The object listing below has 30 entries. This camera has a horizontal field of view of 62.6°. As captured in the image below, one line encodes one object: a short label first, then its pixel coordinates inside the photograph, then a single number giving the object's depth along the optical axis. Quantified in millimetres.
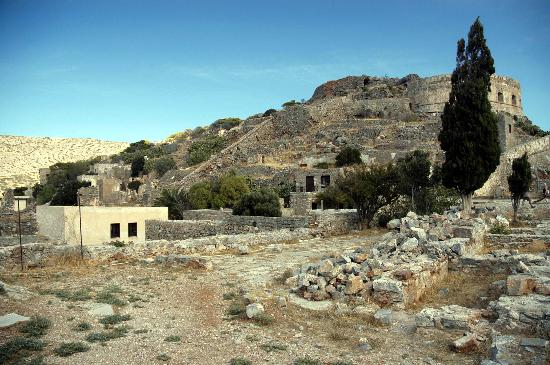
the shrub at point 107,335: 6246
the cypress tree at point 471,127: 18000
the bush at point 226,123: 69588
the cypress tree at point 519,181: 18636
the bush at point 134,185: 46750
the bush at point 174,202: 32125
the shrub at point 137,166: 54125
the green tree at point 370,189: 19797
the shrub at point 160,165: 50562
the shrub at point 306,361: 5680
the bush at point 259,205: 24661
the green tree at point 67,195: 40094
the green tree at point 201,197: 31234
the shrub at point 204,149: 49250
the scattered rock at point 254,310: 7504
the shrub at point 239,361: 5632
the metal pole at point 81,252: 12620
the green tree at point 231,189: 31511
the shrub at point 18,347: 5441
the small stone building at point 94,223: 17797
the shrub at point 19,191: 49000
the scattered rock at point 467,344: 6082
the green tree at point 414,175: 19734
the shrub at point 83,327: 6621
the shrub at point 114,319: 7032
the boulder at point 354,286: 8609
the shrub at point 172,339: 6357
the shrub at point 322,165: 36125
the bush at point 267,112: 66438
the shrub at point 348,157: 35188
